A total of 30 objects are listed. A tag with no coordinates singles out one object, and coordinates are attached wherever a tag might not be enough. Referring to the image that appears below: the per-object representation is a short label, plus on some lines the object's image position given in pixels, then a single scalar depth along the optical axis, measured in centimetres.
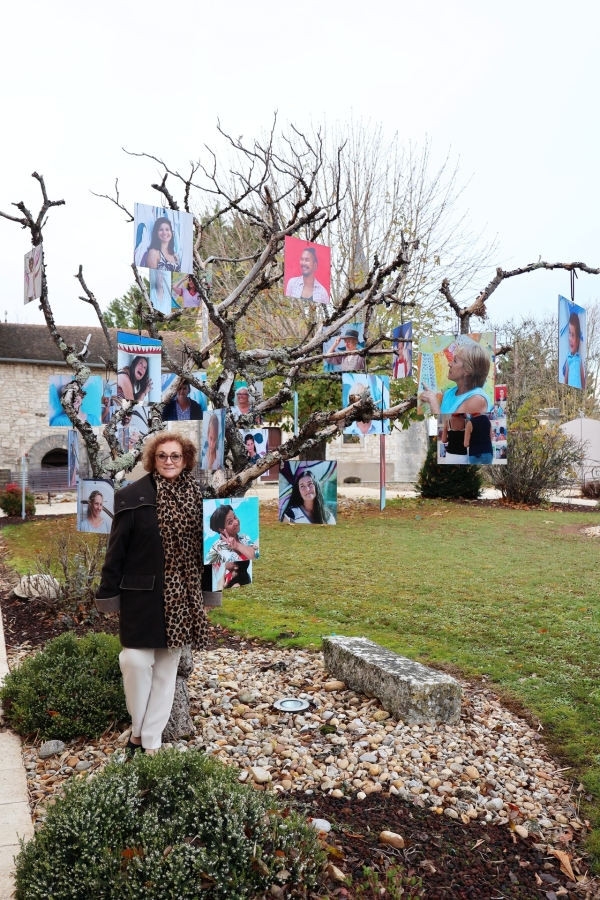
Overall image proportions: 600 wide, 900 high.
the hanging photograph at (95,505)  479
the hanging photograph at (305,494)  464
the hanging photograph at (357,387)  458
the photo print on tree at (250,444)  480
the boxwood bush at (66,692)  443
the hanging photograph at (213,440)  426
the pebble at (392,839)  325
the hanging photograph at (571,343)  427
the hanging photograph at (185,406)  550
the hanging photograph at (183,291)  532
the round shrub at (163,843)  251
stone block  455
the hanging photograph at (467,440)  461
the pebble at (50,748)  427
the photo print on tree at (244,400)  501
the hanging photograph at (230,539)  379
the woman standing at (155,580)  373
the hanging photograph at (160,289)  446
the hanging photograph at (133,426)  491
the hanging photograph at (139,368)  468
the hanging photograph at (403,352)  553
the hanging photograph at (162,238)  421
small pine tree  1970
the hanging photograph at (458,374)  423
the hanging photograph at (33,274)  458
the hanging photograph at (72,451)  879
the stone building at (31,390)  2284
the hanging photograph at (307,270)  426
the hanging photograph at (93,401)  620
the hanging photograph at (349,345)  628
